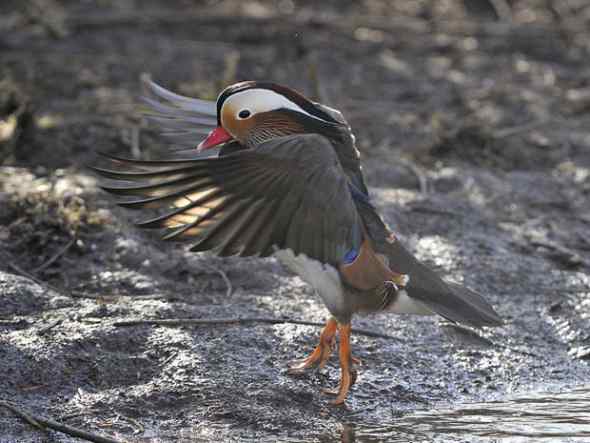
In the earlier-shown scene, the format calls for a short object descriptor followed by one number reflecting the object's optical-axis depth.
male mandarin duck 8.48
